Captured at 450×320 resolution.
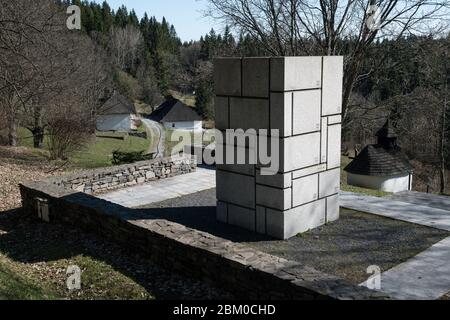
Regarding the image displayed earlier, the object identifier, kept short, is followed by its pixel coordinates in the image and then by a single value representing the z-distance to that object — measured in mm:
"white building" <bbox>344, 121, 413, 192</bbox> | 19000
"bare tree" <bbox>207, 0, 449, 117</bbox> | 16109
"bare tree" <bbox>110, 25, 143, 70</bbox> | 65250
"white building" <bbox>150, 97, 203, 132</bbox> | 54250
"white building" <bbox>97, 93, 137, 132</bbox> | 47969
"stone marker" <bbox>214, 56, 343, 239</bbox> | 8547
